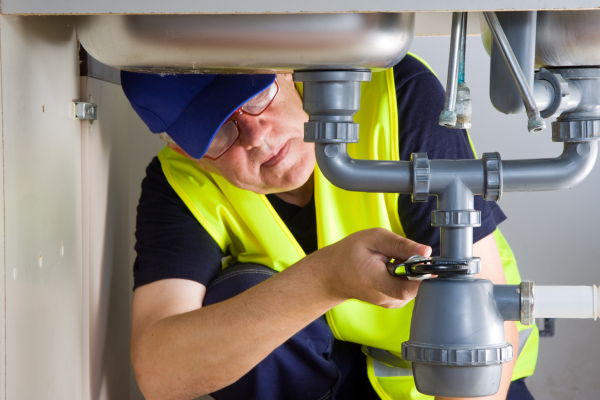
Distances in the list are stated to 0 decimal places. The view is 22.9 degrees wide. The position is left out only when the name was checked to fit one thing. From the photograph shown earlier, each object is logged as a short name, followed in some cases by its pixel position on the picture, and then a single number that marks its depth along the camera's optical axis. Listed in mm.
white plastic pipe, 1780
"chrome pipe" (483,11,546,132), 1620
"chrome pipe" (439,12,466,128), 1641
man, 1956
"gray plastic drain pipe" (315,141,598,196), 1678
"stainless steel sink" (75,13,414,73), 1609
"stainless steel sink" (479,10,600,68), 1617
